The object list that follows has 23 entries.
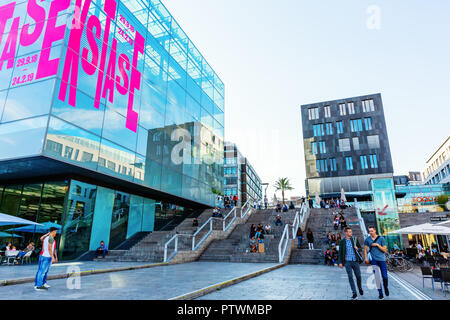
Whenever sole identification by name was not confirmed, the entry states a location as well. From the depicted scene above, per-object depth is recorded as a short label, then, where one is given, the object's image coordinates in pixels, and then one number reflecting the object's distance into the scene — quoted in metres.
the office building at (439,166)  64.89
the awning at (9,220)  12.03
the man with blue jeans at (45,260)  6.60
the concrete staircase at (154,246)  14.66
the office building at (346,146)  51.53
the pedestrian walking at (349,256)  6.24
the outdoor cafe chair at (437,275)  7.26
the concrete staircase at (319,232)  15.78
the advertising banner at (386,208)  34.06
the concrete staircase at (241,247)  15.20
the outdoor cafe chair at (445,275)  6.84
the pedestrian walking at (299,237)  17.38
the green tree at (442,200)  35.53
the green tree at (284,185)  70.72
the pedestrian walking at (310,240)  16.84
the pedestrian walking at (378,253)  6.27
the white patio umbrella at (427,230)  12.90
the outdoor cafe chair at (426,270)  8.21
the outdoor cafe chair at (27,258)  13.51
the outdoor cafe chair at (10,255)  12.93
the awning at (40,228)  14.31
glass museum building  13.12
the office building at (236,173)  76.75
